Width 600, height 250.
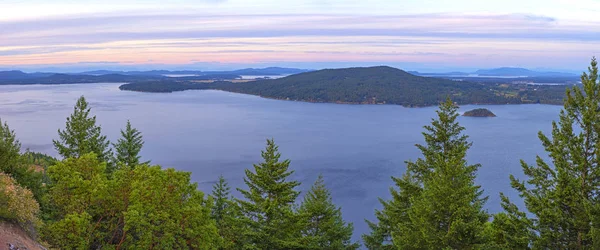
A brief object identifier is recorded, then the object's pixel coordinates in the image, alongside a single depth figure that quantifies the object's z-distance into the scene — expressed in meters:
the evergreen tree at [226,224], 19.66
